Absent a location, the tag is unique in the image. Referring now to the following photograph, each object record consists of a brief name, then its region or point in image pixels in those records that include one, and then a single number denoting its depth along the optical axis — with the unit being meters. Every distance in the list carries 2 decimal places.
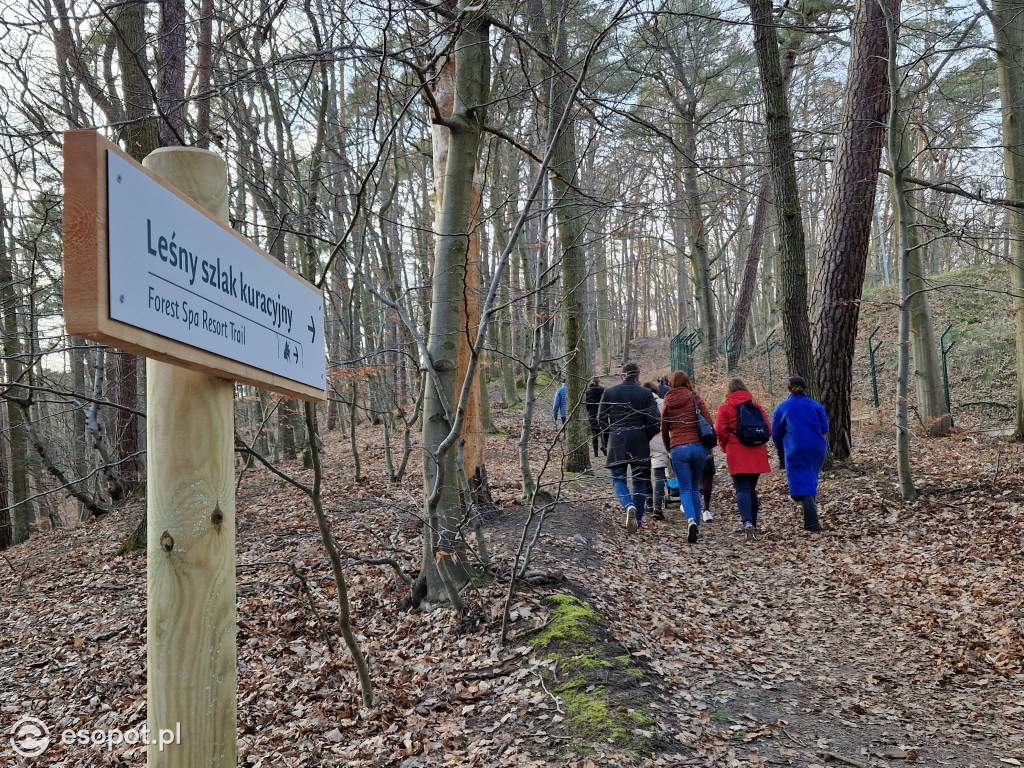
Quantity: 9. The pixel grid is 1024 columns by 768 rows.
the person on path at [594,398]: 10.70
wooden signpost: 1.34
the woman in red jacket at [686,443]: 8.28
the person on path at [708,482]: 9.09
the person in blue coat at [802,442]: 7.91
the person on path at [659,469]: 9.12
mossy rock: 3.26
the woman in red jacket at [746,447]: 8.05
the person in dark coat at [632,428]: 8.52
